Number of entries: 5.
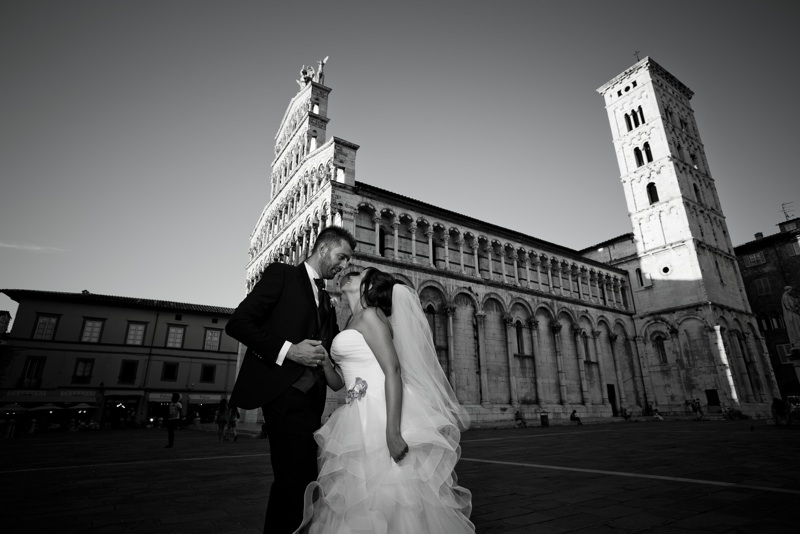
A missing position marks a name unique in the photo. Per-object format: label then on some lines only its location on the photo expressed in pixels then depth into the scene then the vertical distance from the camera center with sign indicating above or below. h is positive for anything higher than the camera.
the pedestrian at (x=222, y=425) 16.07 -1.11
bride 2.61 -0.30
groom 2.56 +0.14
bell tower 31.48 +16.65
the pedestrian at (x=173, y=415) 12.10 -0.50
